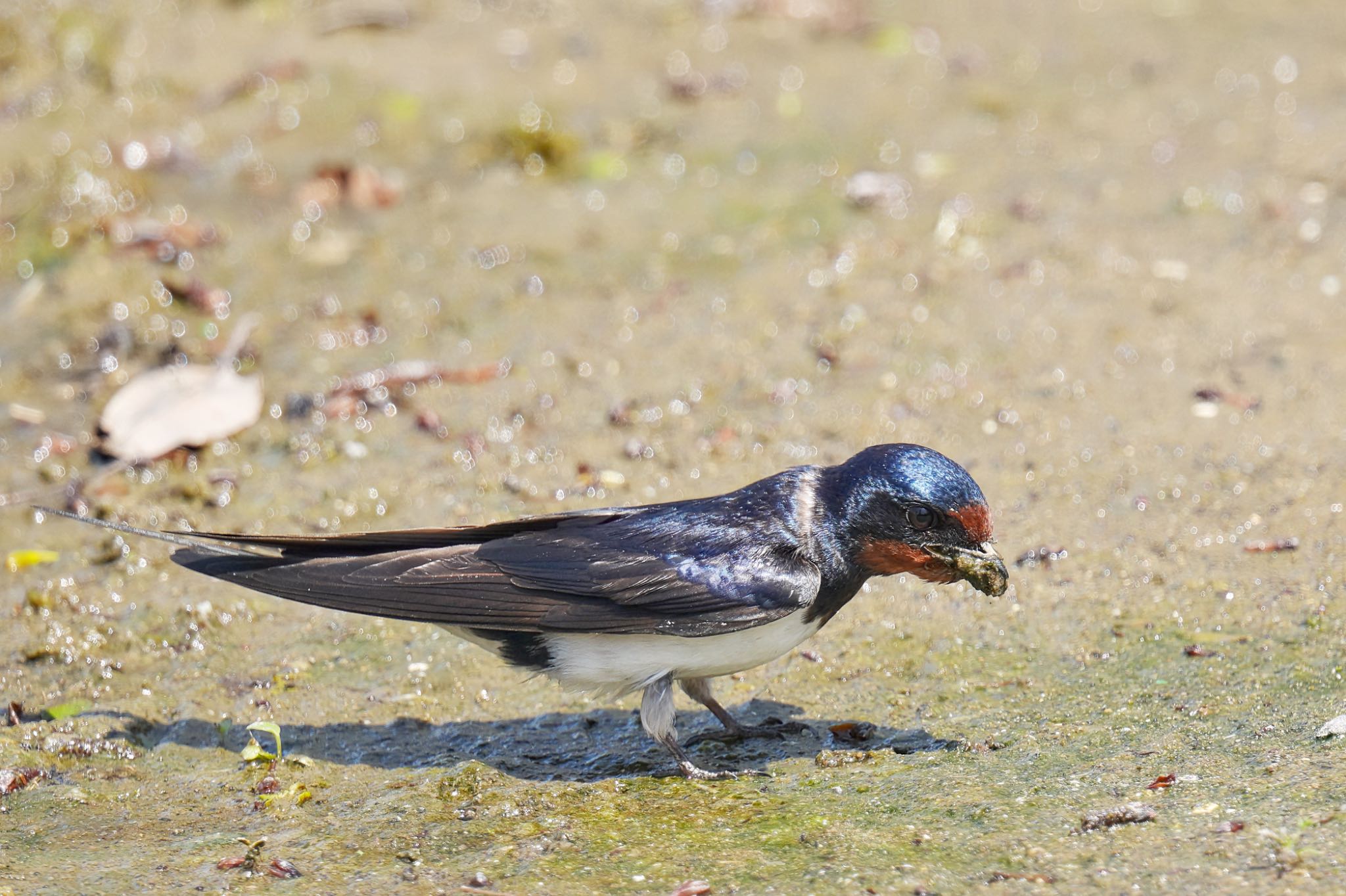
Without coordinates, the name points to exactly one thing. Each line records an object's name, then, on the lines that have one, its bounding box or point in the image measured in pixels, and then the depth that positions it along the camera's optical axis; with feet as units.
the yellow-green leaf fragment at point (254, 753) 26.15
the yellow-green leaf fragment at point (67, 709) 27.50
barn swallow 25.02
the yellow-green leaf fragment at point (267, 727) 26.30
